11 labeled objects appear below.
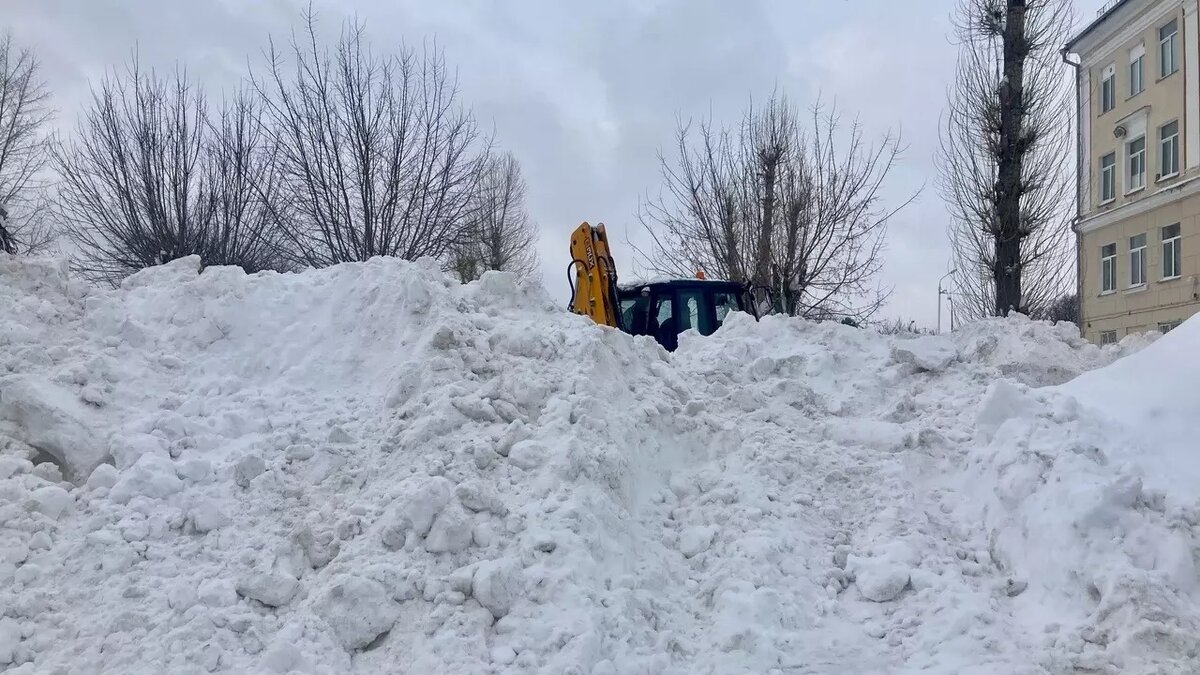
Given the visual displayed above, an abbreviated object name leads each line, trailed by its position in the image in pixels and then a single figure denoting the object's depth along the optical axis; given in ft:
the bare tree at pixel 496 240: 75.66
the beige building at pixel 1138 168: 68.03
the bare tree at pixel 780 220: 54.39
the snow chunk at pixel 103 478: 15.79
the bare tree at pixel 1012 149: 49.90
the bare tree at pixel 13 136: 62.36
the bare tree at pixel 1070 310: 86.38
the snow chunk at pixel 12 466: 15.67
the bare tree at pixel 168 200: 49.47
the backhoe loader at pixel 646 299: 33.04
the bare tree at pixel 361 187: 47.98
